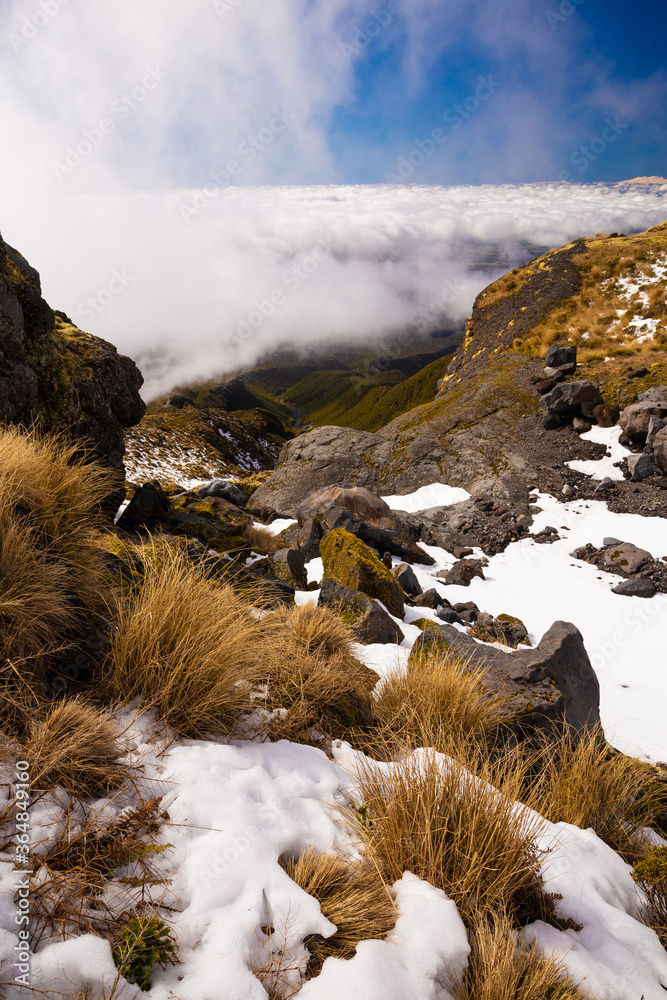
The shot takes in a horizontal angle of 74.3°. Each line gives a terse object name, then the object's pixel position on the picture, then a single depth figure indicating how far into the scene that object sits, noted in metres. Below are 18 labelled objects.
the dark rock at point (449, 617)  8.97
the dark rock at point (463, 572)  12.46
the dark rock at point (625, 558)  11.74
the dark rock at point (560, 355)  21.17
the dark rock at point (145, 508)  7.73
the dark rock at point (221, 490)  16.55
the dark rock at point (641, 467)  14.95
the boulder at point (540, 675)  4.35
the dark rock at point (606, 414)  17.12
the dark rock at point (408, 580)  10.41
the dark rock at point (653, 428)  15.16
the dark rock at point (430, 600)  9.87
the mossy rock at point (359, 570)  8.06
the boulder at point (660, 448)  14.55
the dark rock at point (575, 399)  17.83
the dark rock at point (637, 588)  10.95
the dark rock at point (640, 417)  15.62
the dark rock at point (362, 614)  6.40
